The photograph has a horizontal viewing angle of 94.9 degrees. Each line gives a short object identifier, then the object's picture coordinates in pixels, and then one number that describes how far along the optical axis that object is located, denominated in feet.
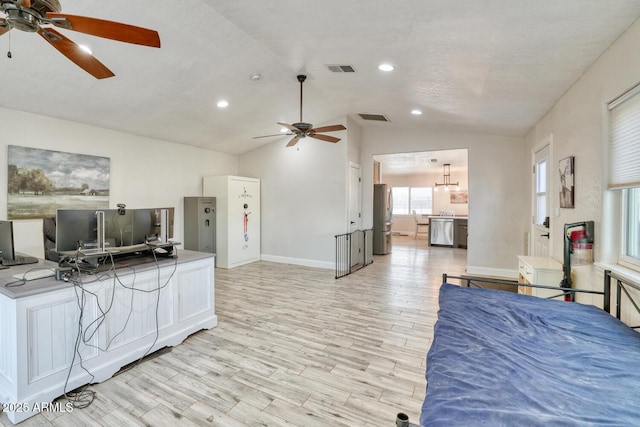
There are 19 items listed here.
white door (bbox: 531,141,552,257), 12.82
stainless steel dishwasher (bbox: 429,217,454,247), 31.86
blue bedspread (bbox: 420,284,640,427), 3.41
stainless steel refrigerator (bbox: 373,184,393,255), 26.63
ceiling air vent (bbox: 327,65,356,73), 11.60
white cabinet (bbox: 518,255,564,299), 10.02
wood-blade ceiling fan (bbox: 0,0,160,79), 4.87
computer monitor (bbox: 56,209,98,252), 7.50
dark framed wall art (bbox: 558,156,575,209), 9.78
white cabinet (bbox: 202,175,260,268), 21.18
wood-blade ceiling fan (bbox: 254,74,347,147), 13.48
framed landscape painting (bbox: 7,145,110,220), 12.97
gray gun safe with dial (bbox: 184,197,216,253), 20.38
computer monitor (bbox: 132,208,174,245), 8.95
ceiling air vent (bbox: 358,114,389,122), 19.29
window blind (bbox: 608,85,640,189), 6.50
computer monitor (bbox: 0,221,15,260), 9.00
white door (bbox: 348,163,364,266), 21.43
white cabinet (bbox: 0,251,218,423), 6.53
